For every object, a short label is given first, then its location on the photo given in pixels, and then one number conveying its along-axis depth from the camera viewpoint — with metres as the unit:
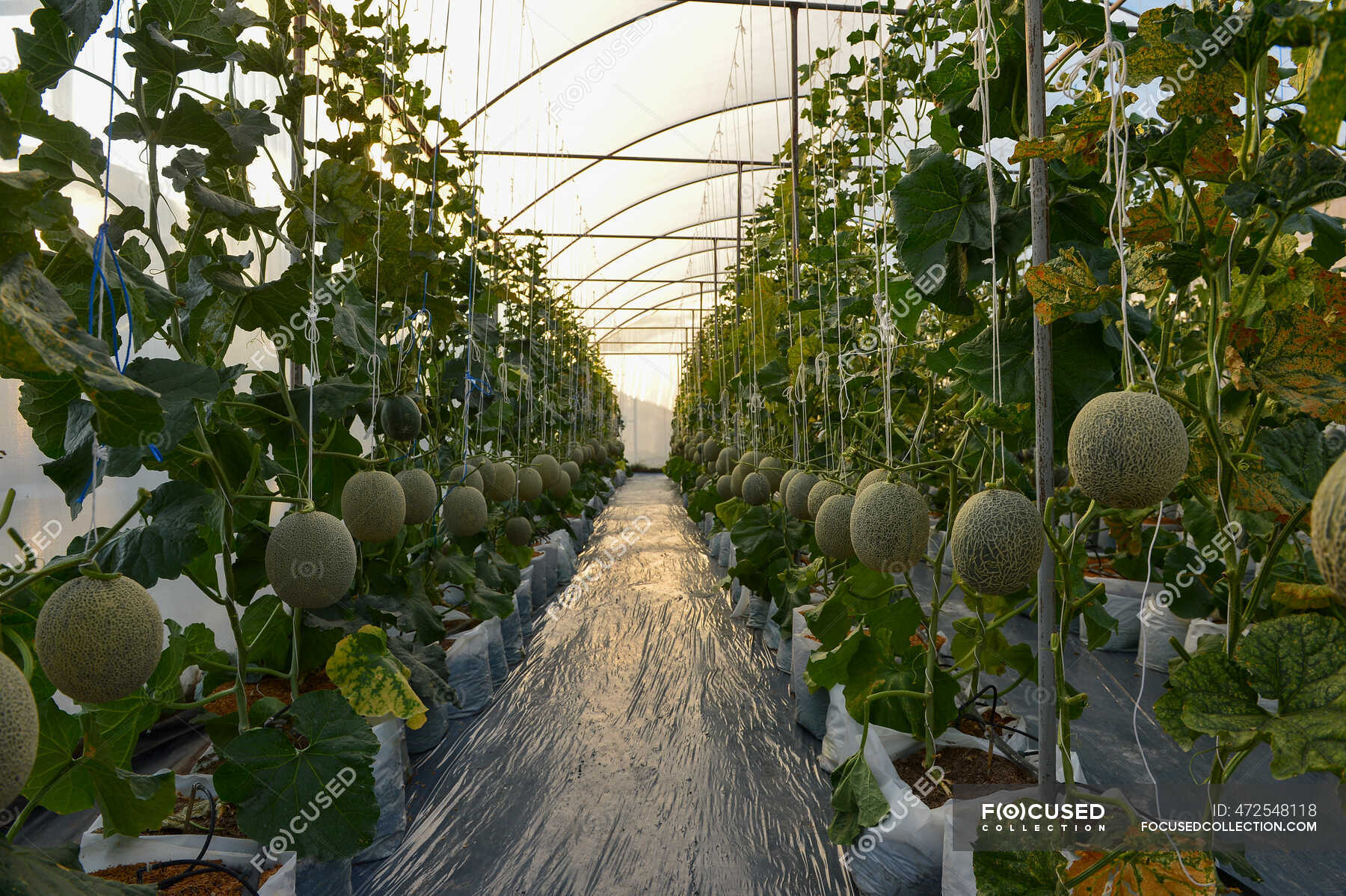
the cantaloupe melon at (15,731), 0.82
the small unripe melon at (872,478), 2.35
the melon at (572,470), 7.32
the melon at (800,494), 3.50
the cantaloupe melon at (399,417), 2.79
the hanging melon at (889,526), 1.89
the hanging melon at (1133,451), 1.11
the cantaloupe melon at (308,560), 1.76
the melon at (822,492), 2.93
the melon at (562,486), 5.82
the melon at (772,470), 4.66
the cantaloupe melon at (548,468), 5.54
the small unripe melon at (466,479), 3.54
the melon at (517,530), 4.92
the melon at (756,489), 4.54
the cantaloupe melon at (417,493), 2.72
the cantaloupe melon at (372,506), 2.22
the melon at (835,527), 2.54
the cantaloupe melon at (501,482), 4.08
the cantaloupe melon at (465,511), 3.42
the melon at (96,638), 1.14
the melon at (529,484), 4.83
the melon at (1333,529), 0.61
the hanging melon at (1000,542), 1.39
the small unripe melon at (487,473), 4.09
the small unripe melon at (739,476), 5.02
